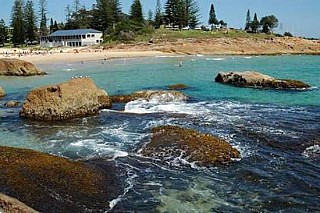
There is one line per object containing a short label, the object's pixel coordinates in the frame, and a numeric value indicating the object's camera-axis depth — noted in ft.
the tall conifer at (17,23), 366.53
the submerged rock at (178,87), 110.50
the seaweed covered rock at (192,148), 43.78
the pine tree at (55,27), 453.08
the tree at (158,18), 441.60
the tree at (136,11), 395.24
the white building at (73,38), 360.69
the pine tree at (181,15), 417.49
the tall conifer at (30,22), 391.65
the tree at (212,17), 476.13
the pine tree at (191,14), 435.86
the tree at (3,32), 379.82
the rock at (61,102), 66.33
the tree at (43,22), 424.87
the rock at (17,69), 151.43
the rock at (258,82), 106.01
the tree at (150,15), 479.82
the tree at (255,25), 454.97
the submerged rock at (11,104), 82.12
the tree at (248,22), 475.72
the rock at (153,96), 85.10
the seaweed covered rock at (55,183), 32.45
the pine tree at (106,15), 397.95
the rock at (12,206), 22.29
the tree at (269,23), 451.12
